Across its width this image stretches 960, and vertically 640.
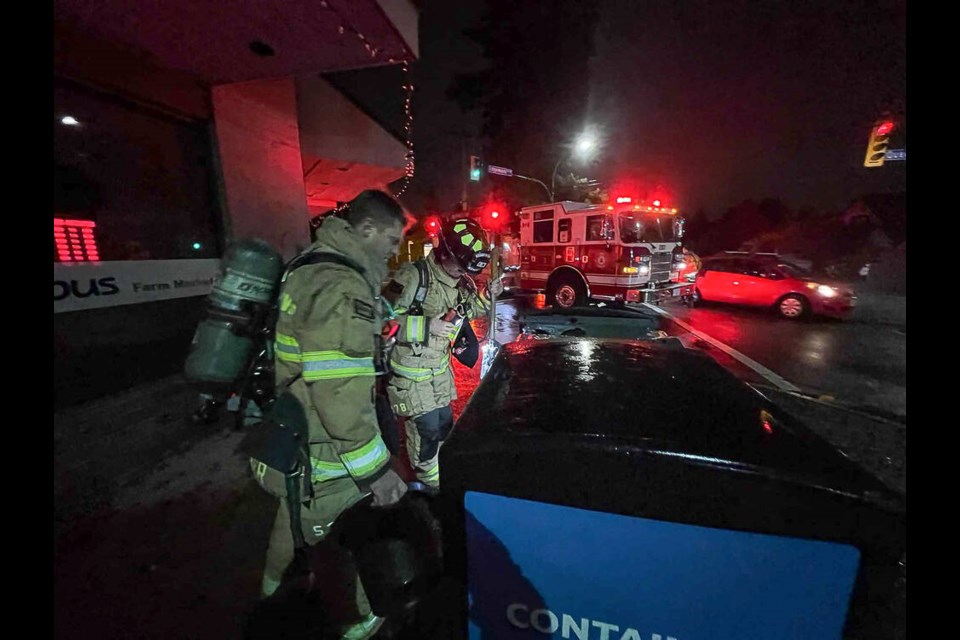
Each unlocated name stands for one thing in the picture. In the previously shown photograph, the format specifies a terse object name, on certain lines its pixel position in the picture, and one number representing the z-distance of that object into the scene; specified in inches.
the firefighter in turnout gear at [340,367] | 59.3
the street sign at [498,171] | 647.1
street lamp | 986.1
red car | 394.9
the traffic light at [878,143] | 464.8
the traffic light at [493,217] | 234.2
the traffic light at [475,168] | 569.7
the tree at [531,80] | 892.0
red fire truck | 394.3
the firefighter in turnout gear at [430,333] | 109.5
